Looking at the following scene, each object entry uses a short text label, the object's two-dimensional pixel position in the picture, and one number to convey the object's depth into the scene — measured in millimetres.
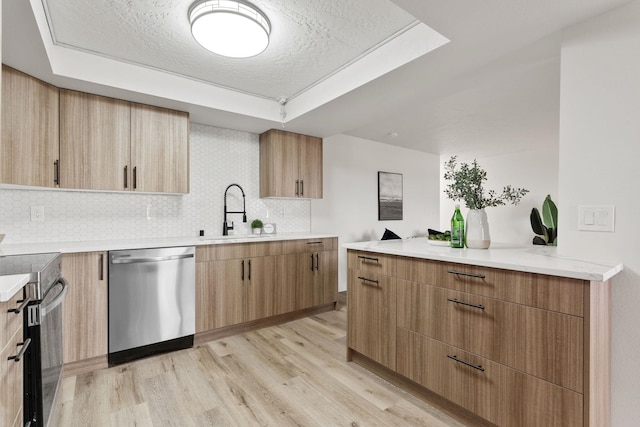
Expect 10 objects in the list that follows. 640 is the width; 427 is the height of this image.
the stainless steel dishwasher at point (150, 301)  2451
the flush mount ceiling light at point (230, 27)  1814
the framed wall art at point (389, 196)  5230
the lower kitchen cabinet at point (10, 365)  1009
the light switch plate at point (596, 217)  1598
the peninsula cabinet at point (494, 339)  1313
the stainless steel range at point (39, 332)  1349
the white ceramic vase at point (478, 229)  2078
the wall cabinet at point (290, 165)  3682
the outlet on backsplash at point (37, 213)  2565
